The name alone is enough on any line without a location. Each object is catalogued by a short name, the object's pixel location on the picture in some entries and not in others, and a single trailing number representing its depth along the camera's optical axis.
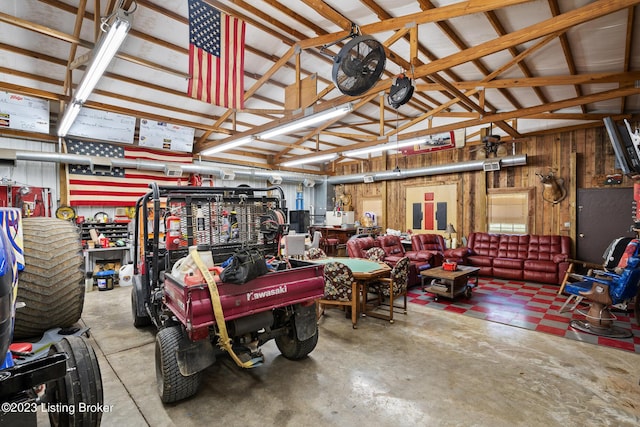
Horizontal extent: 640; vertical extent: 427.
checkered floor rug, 3.72
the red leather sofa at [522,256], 6.21
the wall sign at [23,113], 5.17
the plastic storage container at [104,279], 5.81
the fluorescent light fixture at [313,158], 8.12
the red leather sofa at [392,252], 6.14
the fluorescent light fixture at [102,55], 2.72
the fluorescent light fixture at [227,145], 6.48
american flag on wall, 6.45
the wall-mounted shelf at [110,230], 6.31
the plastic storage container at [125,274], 6.04
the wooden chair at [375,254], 5.14
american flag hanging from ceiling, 3.54
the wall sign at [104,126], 5.97
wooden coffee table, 4.84
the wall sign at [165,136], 6.71
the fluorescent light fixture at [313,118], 4.58
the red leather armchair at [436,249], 6.88
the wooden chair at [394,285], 4.07
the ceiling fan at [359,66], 3.04
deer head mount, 6.88
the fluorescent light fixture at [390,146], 6.69
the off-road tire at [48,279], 2.17
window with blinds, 7.52
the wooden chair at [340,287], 3.86
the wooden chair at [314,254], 4.93
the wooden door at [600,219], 6.15
